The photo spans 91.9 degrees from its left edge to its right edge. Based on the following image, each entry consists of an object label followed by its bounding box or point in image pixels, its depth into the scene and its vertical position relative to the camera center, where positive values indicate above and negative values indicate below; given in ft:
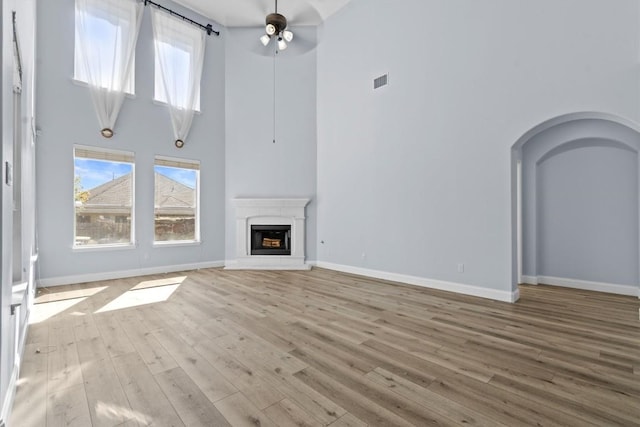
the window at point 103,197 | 16.12 +1.06
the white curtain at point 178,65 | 18.80 +9.54
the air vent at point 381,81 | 17.46 +7.69
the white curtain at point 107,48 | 16.03 +9.04
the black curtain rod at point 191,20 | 18.49 +12.53
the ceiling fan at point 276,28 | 18.81 +11.77
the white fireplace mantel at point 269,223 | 20.62 -0.67
